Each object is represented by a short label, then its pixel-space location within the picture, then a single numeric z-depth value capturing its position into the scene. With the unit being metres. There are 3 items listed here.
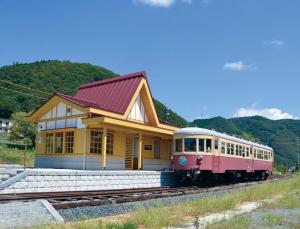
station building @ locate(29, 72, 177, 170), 18.52
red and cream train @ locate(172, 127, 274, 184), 18.53
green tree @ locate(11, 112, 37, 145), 54.03
